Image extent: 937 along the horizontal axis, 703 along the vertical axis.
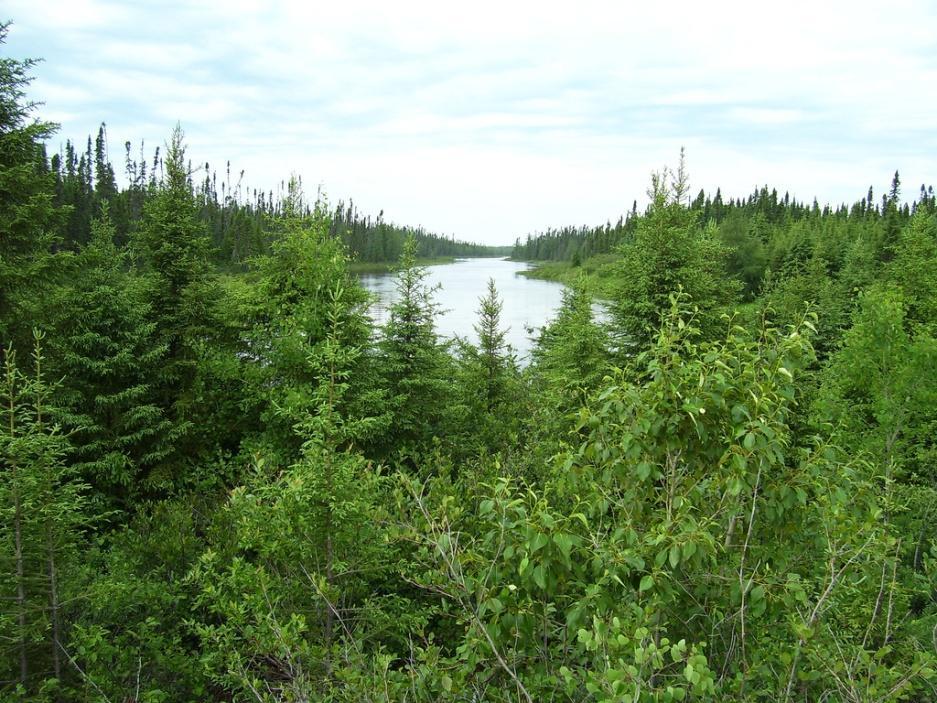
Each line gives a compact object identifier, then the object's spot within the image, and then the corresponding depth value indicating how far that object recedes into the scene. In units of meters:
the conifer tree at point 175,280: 13.00
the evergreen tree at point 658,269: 13.38
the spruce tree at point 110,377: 11.33
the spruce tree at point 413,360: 13.53
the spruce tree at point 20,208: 11.81
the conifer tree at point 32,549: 5.25
